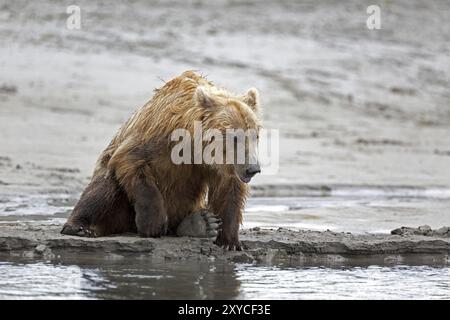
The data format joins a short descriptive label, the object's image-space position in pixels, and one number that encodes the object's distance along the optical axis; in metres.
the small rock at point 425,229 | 16.05
